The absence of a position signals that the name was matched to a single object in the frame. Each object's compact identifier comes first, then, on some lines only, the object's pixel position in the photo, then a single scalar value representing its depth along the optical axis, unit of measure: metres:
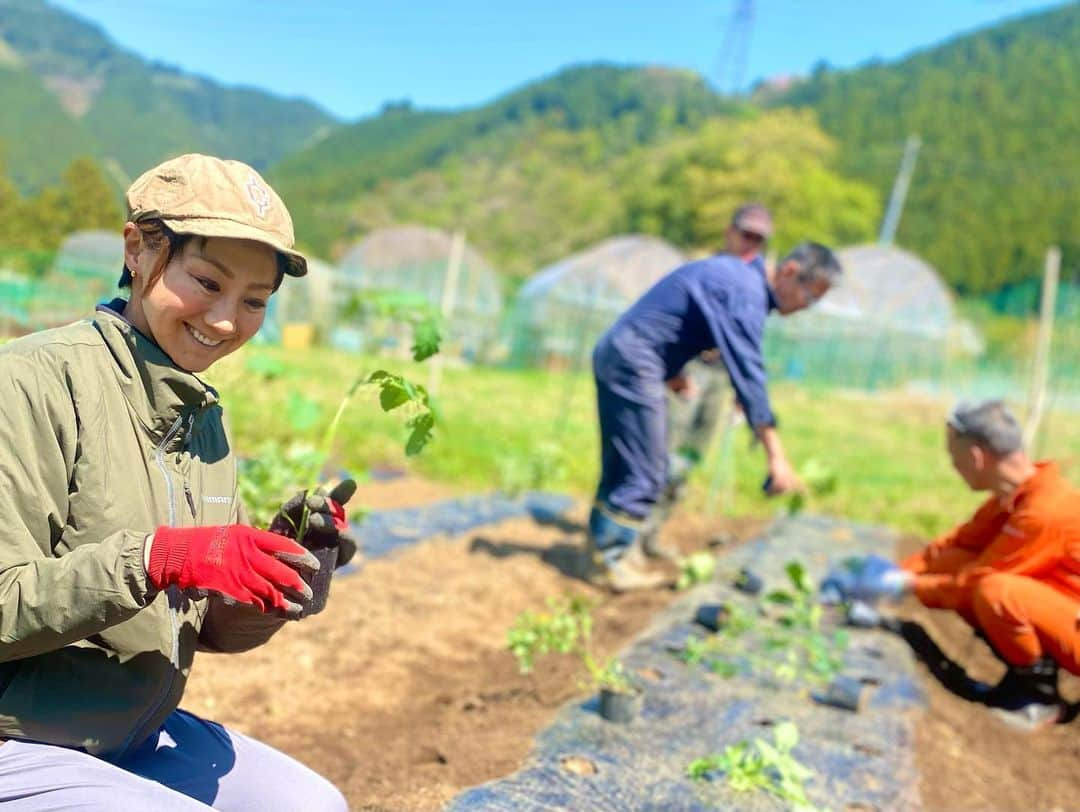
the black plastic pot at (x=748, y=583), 4.34
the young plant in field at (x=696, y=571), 4.40
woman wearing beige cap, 1.18
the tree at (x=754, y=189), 36.75
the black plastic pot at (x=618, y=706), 2.65
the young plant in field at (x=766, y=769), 2.29
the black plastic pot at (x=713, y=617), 3.70
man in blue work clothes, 3.80
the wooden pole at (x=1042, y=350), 6.80
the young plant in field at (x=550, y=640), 3.15
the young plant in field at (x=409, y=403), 1.81
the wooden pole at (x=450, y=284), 7.86
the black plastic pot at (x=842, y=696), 3.06
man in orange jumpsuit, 2.83
